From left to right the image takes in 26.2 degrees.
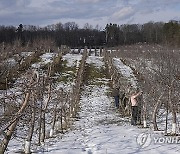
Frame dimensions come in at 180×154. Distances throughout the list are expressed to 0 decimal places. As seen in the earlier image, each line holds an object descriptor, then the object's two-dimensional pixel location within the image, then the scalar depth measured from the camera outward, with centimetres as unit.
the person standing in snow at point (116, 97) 1880
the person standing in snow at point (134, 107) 1319
